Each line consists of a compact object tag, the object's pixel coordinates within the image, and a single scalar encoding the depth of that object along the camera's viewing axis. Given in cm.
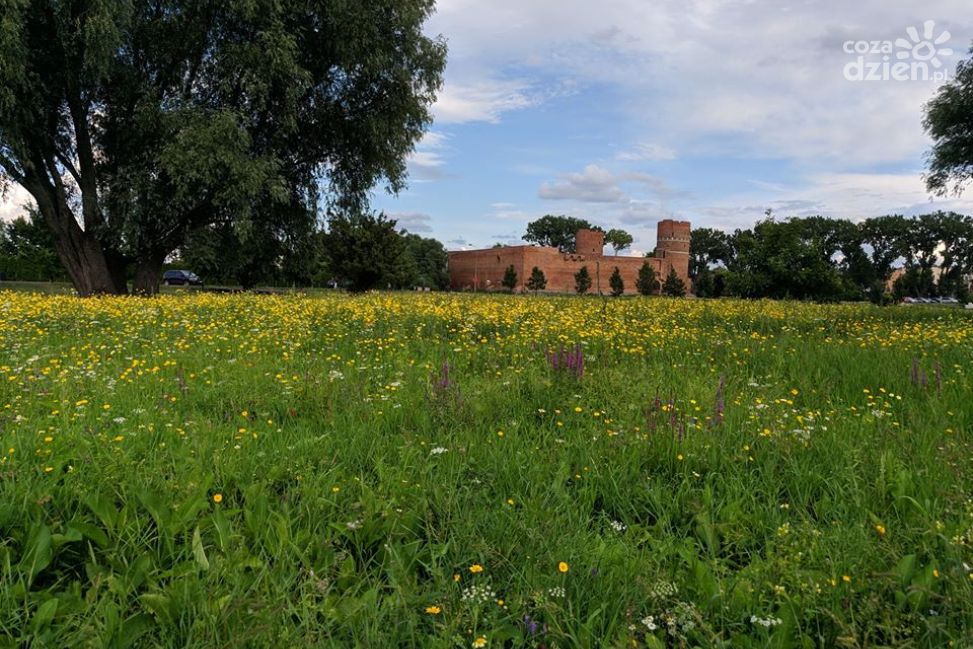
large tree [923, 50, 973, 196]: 1585
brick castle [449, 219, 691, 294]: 8331
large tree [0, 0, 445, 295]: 1538
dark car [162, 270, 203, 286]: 6750
